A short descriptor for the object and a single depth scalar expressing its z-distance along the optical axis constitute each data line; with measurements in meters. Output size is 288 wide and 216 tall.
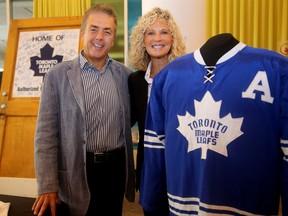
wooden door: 2.98
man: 1.53
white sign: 3.01
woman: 1.65
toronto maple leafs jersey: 0.96
